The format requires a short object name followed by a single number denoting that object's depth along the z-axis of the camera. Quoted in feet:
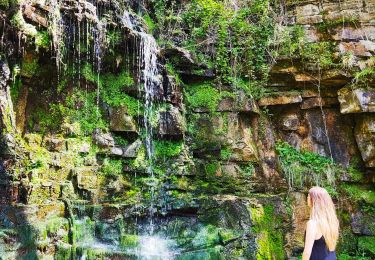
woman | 9.07
